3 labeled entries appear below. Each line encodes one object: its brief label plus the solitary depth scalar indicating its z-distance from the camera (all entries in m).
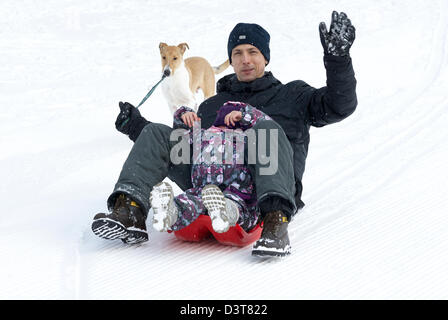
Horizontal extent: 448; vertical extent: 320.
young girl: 4.00
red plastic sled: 4.30
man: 4.18
